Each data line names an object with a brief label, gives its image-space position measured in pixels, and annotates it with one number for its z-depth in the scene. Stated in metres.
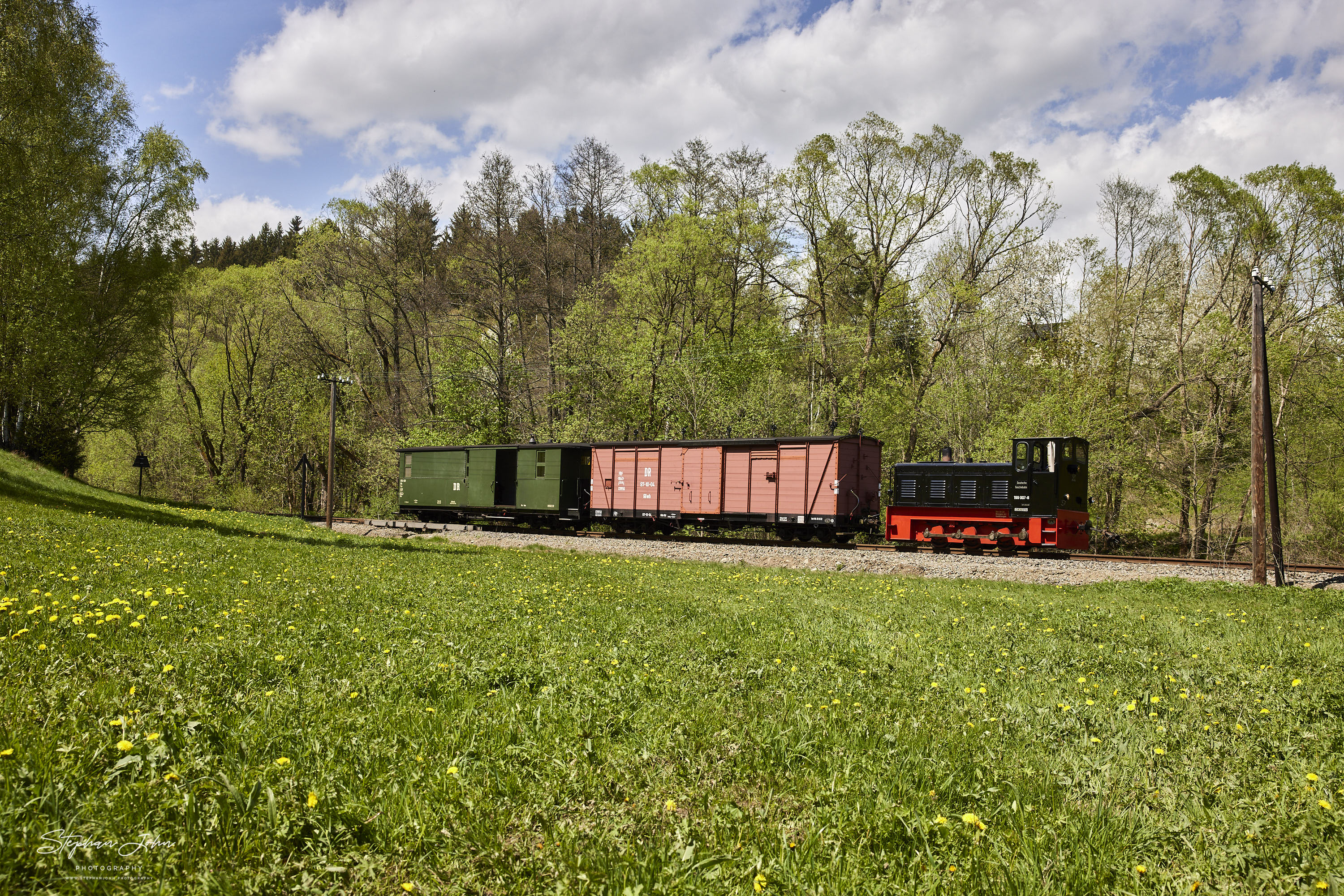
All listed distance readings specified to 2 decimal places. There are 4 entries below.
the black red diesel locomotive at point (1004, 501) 22.59
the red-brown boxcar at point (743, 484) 25.12
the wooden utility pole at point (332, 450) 33.94
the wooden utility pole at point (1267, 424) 17.27
